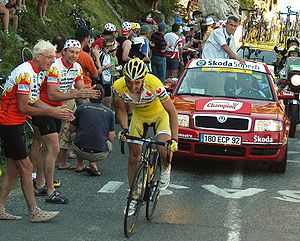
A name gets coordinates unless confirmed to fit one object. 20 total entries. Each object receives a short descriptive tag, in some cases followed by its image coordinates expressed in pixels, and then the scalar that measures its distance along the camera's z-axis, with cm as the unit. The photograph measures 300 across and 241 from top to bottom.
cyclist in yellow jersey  784
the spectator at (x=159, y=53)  1861
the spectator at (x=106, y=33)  1397
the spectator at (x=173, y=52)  2047
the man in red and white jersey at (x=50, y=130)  865
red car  1075
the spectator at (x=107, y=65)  1381
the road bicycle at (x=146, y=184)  745
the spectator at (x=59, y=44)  1081
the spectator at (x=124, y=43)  1569
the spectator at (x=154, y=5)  2940
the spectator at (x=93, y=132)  1048
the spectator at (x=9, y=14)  1443
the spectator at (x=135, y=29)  1713
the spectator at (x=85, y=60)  1189
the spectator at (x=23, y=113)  774
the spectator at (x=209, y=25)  2626
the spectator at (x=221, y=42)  1455
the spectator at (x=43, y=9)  1758
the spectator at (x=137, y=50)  1628
